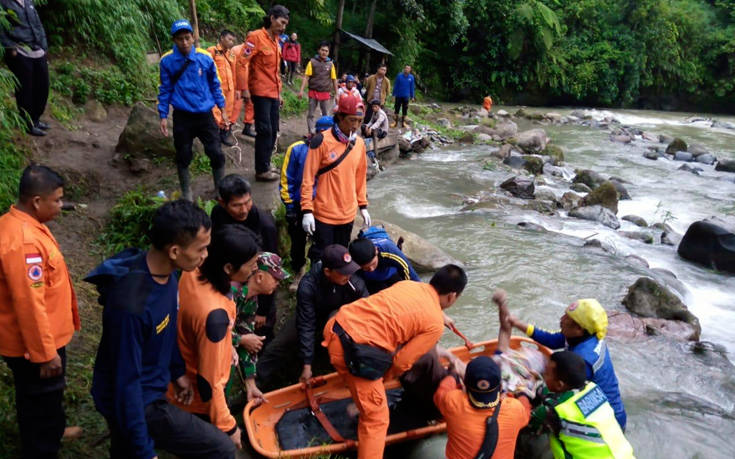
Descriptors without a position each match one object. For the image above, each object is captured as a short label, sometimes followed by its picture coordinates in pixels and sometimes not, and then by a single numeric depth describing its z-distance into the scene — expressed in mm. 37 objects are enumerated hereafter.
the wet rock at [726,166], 15969
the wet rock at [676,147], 18203
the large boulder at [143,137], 6801
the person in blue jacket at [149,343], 2012
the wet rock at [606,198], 11023
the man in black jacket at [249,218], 3648
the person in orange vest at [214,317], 2383
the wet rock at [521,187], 11453
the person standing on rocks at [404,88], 14789
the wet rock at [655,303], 6312
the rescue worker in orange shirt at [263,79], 6164
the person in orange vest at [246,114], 8453
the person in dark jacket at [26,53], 5375
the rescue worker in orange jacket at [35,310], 2438
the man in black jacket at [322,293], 3547
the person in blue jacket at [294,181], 4703
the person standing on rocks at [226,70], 7402
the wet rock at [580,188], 12758
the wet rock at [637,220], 10633
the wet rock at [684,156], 17622
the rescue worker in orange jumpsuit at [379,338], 3062
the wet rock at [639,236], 9656
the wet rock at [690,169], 15721
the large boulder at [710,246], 8523
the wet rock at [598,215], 10383
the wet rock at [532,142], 16469
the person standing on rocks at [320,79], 10258
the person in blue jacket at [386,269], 4066
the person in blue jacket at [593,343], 3674
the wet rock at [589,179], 13070
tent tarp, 18359
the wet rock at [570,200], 11297
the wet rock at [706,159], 17312
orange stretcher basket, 3309
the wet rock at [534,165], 14062
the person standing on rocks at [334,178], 4516
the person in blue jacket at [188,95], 4922
